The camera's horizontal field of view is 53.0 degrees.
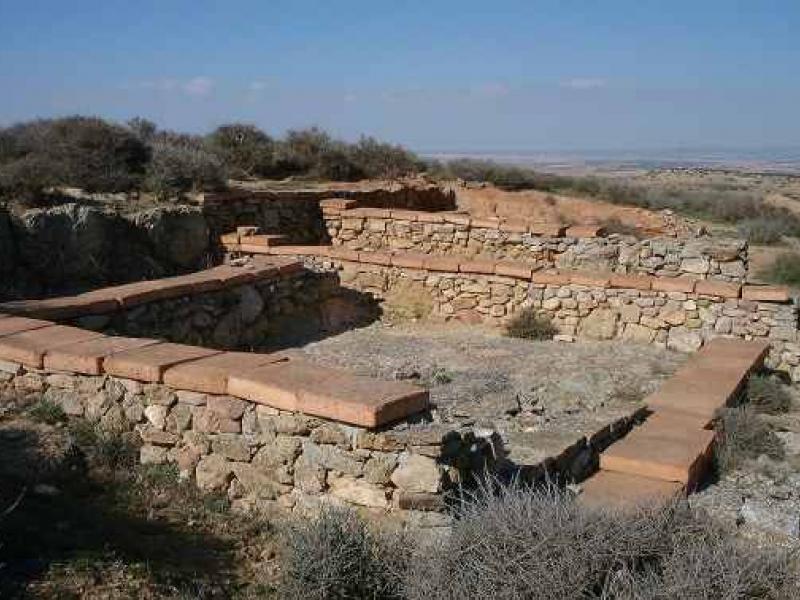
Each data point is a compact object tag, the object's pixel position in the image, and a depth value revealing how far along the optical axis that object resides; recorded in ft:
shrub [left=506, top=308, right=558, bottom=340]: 31.63
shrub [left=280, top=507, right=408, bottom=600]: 11.68
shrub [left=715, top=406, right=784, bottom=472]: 18.88
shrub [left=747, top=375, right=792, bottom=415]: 23.44
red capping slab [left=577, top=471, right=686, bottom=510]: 14.61
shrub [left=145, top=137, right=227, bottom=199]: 40.16
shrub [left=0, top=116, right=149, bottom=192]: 38.01
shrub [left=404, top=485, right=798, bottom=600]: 10.43
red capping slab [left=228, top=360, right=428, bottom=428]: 13.70
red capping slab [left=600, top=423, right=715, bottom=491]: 16.49
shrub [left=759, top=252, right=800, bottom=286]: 49.49
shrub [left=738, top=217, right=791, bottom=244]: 67.26
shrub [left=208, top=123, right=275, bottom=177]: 57.31
